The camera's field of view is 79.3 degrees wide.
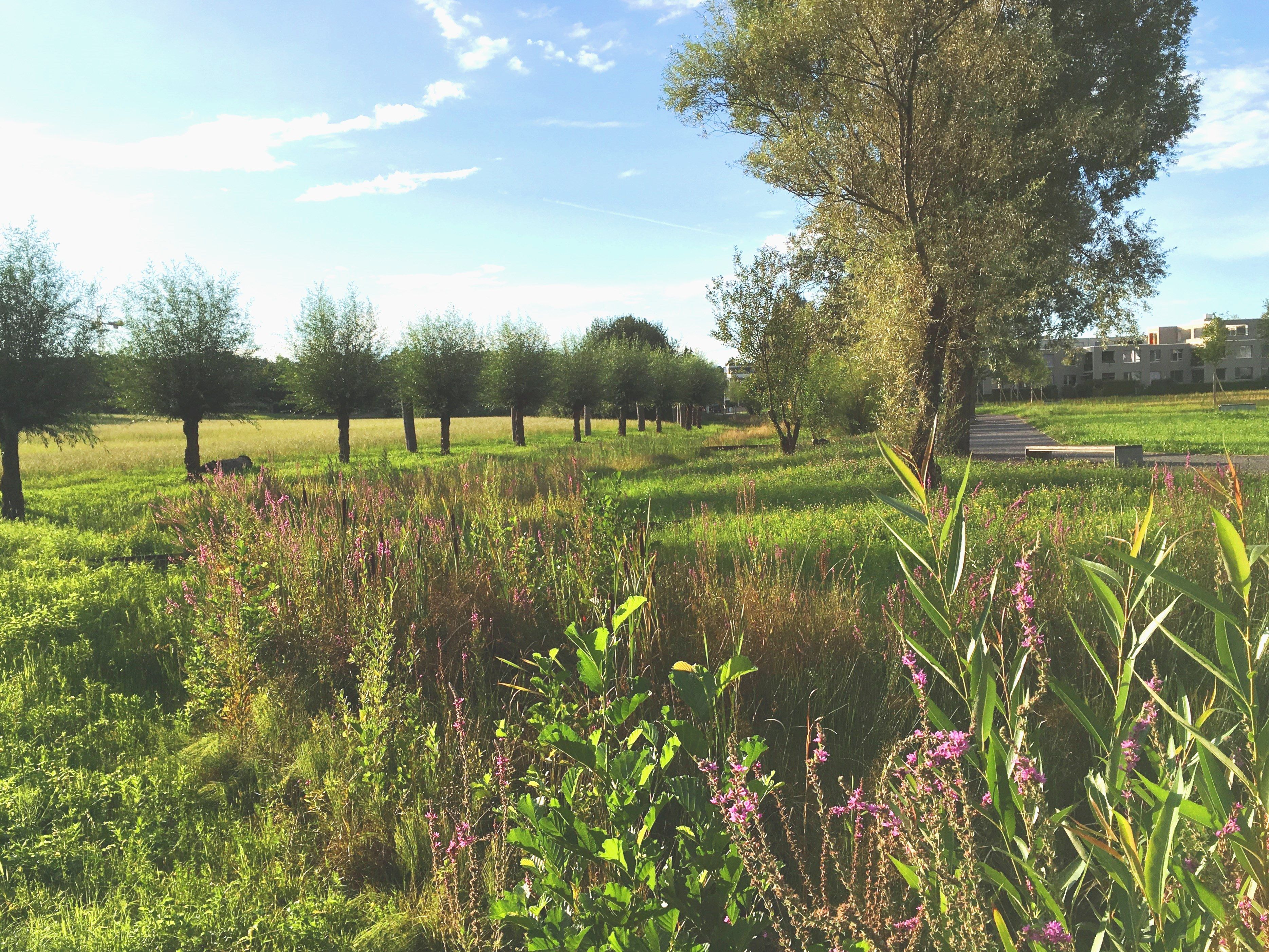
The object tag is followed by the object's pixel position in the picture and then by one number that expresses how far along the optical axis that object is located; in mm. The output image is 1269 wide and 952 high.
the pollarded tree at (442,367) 33281
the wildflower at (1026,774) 1405
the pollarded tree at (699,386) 56438
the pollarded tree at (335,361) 28812
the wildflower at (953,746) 1368
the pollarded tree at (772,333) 21953
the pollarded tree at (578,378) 39812
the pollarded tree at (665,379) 49594
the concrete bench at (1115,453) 14977
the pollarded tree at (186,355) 21875
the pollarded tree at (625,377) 44344
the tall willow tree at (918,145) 11203
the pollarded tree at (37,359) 15016
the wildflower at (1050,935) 1217
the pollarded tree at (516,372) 36125
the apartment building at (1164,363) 96000
